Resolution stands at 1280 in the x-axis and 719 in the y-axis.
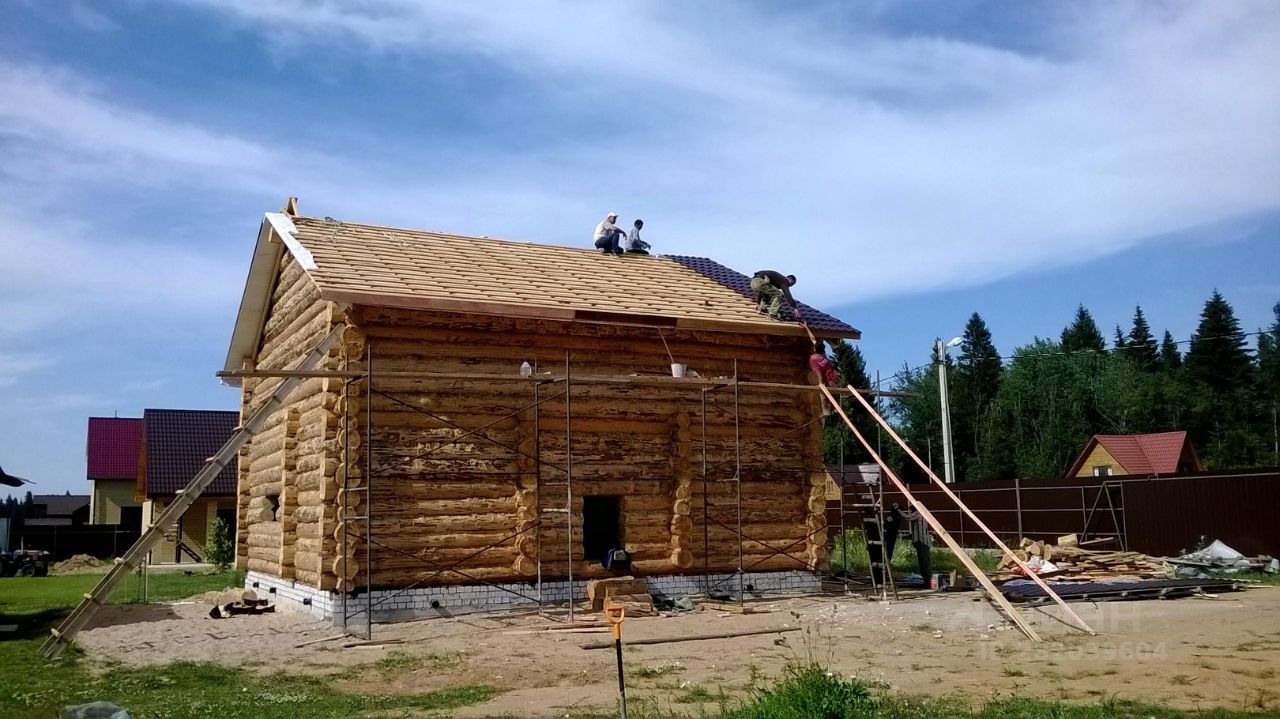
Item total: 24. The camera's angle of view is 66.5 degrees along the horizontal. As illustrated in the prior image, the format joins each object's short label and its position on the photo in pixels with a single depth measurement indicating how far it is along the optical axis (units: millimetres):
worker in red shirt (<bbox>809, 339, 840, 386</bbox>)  17734
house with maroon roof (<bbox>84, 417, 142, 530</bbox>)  40156
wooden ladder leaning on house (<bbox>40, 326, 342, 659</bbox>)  12469
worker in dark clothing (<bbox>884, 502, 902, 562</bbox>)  19266
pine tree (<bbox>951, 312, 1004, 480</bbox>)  65500
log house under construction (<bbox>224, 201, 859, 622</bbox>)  14617
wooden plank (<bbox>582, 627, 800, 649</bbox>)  12305
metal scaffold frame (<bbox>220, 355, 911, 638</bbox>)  14031
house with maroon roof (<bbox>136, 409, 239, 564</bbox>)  33569
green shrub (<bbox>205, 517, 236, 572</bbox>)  26266
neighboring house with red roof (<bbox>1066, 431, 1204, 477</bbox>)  41656
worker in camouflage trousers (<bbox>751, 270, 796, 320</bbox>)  18422
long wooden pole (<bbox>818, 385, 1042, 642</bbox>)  12844
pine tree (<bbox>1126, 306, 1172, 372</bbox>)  73688
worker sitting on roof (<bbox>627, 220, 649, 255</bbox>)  21391
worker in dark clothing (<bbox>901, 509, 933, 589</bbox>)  19078
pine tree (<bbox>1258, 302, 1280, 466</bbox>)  60381
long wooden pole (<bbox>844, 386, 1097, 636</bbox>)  12799
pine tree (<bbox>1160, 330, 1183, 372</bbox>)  71938
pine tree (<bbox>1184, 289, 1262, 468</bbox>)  59656
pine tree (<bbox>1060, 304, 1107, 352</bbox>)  80562
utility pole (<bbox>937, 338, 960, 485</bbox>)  31953
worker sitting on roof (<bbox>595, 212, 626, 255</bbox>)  21141
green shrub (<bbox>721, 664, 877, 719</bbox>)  6531
